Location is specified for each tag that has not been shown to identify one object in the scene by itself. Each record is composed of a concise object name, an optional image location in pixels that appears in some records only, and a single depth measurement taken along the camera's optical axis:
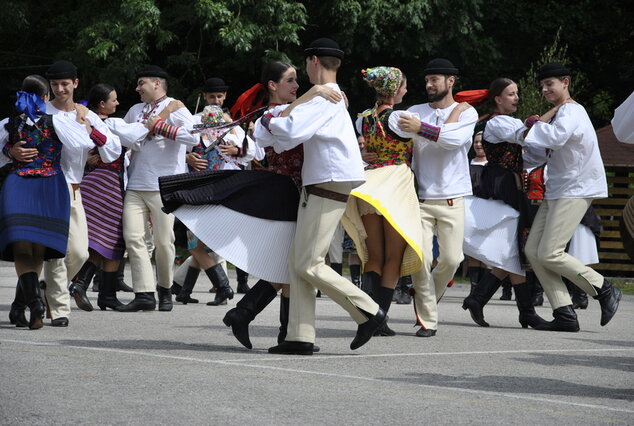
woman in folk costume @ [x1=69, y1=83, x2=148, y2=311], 16.30
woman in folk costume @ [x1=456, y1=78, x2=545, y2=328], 15.55
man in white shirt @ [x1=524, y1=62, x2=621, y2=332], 14.76
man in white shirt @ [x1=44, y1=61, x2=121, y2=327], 14.54
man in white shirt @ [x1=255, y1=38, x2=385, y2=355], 10.94
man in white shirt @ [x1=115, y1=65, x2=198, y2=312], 16.21
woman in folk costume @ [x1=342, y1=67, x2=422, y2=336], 13.00
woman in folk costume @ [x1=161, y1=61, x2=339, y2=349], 11.26
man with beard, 13.85
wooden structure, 31.87
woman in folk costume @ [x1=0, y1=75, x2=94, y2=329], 13.30
